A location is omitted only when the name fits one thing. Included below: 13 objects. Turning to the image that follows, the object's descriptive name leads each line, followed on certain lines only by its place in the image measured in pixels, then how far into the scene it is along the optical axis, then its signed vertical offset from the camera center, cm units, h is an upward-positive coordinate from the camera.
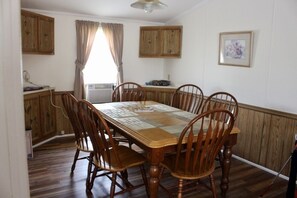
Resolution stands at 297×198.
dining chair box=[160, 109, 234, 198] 191 -66
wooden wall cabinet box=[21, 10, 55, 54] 345 +46
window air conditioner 451 -48
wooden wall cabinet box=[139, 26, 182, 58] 465 +50
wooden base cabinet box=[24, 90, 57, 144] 356 -78
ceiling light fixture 260 +67
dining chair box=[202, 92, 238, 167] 337 -46
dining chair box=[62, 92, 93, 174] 246 -58
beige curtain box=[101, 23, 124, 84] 446 +47
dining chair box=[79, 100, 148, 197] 202 -69
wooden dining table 194 -55
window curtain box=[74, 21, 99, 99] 422 +33
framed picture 337 +30
